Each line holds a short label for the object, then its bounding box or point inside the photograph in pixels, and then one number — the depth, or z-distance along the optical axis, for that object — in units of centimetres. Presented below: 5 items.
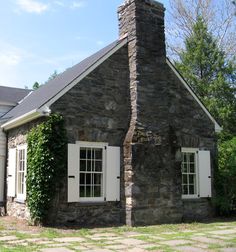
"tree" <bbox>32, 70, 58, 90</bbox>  4084
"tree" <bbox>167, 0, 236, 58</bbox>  2362
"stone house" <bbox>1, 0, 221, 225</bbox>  1123
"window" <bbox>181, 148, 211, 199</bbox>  1324
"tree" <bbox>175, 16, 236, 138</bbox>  2081
